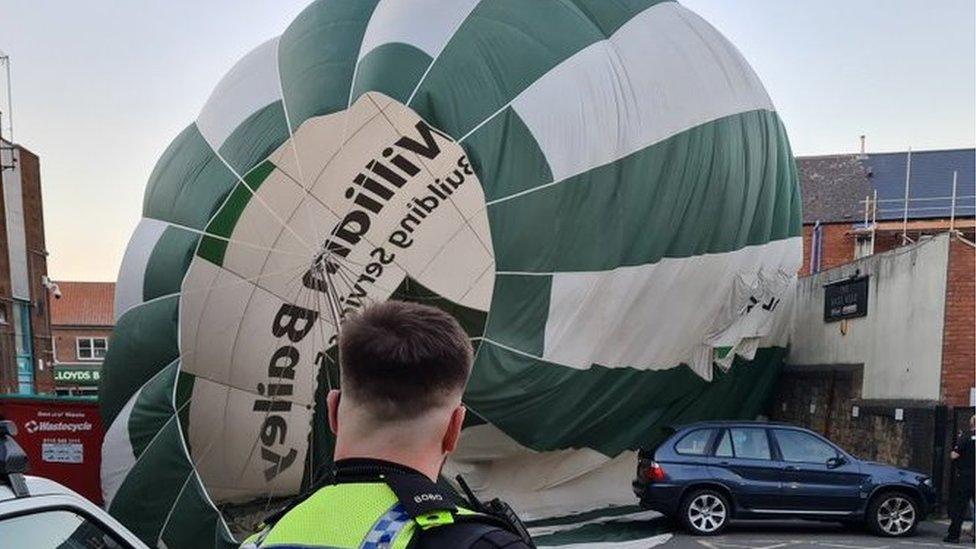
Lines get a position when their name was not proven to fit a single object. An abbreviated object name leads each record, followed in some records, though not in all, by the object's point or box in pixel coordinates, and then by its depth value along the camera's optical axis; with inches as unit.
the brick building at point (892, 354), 362.0
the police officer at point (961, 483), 319.9
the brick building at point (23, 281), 857.5
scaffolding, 927.7
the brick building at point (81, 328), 1875.9
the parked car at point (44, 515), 97.6
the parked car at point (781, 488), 331.3
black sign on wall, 435.8
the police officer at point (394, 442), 47.6
